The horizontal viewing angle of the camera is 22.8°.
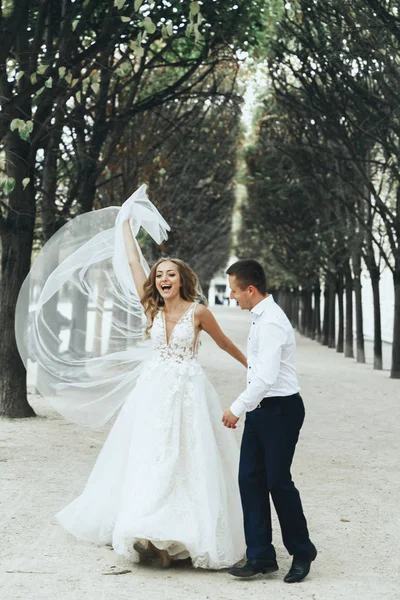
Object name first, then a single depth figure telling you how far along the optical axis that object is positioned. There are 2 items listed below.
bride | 5.58
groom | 5.33
